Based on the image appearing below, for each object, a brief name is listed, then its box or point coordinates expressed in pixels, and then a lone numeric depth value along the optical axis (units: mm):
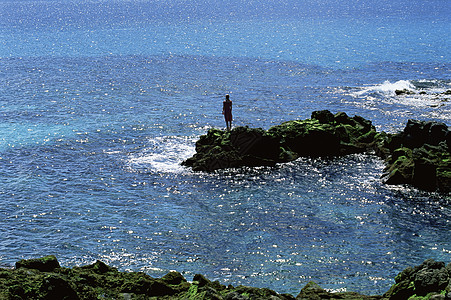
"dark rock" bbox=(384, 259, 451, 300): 19203
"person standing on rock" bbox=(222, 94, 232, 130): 43531
